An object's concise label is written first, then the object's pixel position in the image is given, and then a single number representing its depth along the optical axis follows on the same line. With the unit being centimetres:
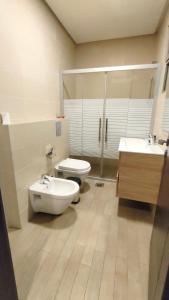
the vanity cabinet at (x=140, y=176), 163
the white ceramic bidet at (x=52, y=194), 161
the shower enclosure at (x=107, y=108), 239
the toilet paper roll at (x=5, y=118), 139
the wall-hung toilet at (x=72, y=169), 221
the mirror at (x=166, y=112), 160
